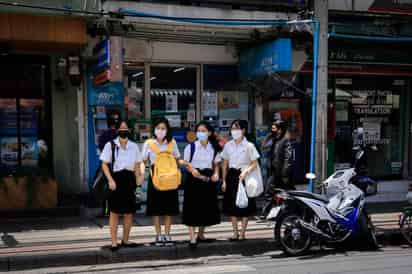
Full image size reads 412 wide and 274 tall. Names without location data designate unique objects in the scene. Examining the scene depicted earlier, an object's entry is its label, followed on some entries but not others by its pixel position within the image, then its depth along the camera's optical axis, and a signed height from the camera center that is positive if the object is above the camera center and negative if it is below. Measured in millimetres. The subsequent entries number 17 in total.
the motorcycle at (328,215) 6570 -1451
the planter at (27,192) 8234 -1401
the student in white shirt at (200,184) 6586 -981
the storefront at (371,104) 10383 +413
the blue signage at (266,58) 8305 +1246
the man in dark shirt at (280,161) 8047 -759
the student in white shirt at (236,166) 6801 -724
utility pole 7613 +421
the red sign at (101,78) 7855 +789
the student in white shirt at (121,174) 6246 -792
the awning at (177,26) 8031 +1786
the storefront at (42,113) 9156 +123
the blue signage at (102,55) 7729 +1180
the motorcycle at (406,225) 7191 -1730
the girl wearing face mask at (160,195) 6457 -1120
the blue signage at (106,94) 9352 +536
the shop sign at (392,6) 9977 +2609
